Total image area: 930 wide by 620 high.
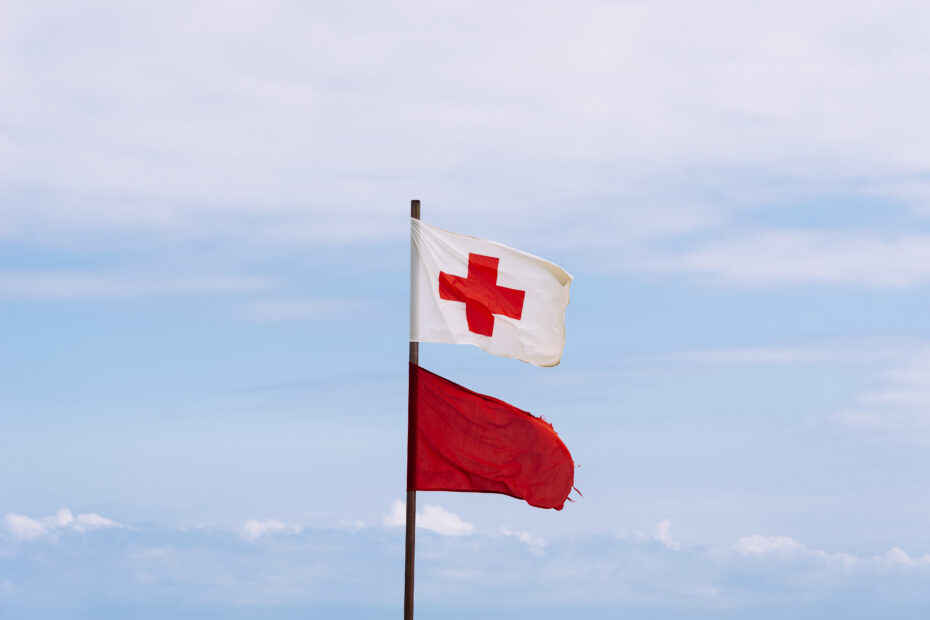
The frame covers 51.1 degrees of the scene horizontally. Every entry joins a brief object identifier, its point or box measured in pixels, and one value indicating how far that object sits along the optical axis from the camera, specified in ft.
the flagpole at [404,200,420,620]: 51.24
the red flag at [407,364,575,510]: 52.03
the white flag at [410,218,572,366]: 52.03
